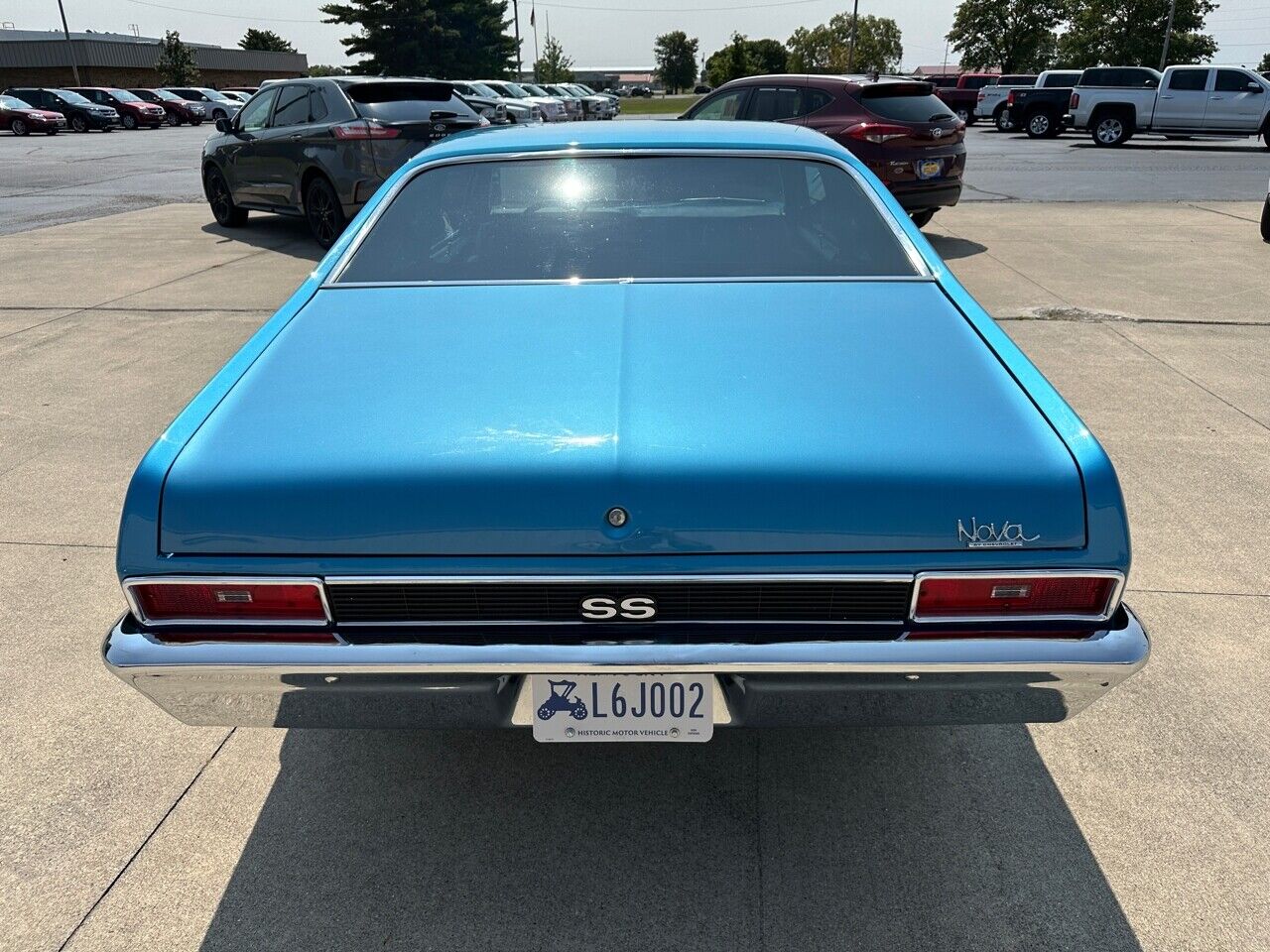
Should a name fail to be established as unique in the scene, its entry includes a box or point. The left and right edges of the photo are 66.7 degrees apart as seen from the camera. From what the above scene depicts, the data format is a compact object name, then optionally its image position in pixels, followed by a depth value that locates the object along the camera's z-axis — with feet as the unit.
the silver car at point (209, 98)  131.75
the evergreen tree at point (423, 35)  168.96
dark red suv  29.66
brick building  191.62
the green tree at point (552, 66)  257.34
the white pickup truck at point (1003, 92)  91.09
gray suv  29.76
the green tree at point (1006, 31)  183.21
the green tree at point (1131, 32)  156.87
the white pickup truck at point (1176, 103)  70.90
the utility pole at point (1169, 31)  143.61
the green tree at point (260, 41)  249.96
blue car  5.89
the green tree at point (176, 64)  182.80
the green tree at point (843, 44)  314.76
